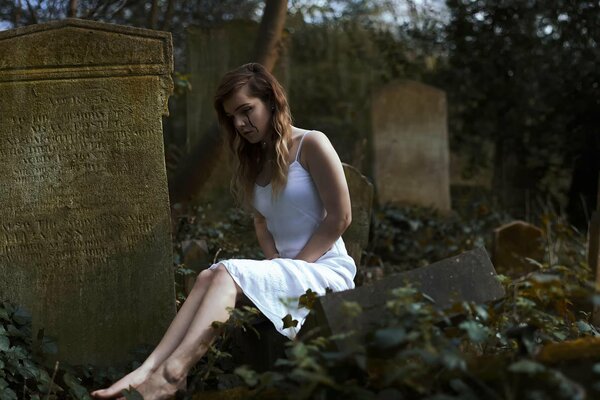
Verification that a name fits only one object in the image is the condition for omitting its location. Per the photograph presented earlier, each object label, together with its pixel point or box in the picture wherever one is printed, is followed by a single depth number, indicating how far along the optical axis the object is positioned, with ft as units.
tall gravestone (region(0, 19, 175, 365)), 13.05
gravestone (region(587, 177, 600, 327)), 17.67
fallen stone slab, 9.33
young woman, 11.39
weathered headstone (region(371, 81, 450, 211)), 31.04
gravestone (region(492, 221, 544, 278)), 21.90
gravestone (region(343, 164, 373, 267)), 16.92
